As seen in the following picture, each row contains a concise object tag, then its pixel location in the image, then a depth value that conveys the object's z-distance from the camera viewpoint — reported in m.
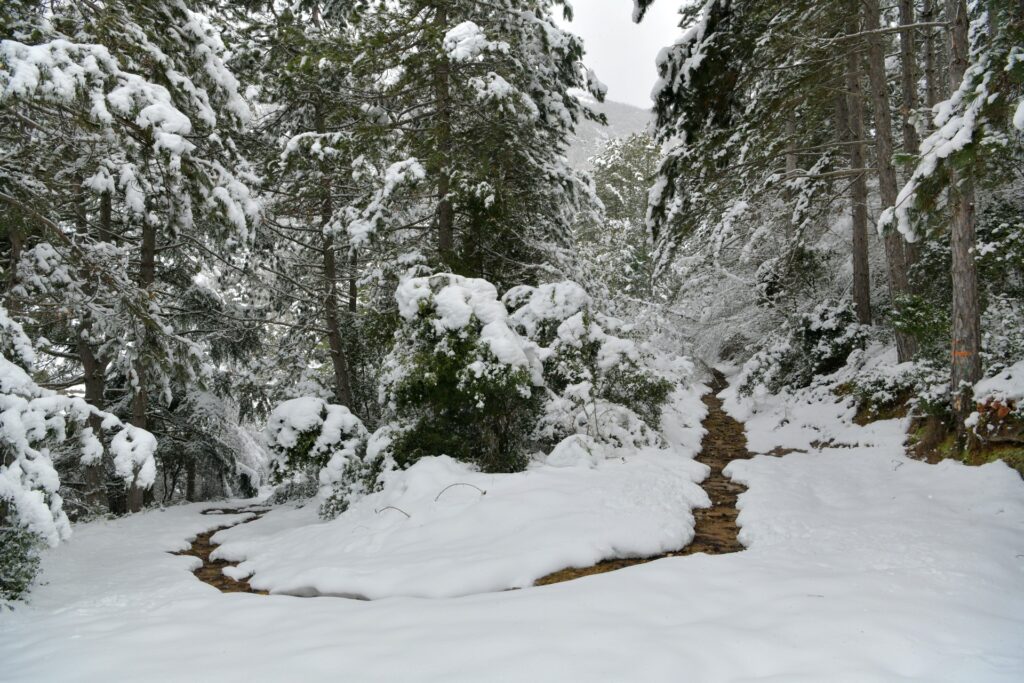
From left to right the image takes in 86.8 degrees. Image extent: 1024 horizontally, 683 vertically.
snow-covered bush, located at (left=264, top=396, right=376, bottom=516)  7.61
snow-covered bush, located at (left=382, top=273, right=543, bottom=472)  6.65
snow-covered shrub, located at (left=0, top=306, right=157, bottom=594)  3.54
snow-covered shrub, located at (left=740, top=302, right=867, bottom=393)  11.48
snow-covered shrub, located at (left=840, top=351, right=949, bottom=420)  6.64
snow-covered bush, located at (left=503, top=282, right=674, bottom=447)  8.05
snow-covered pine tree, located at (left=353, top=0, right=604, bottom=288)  9.12
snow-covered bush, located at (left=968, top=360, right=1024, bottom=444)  5.50
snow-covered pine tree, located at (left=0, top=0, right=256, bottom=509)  4.46
